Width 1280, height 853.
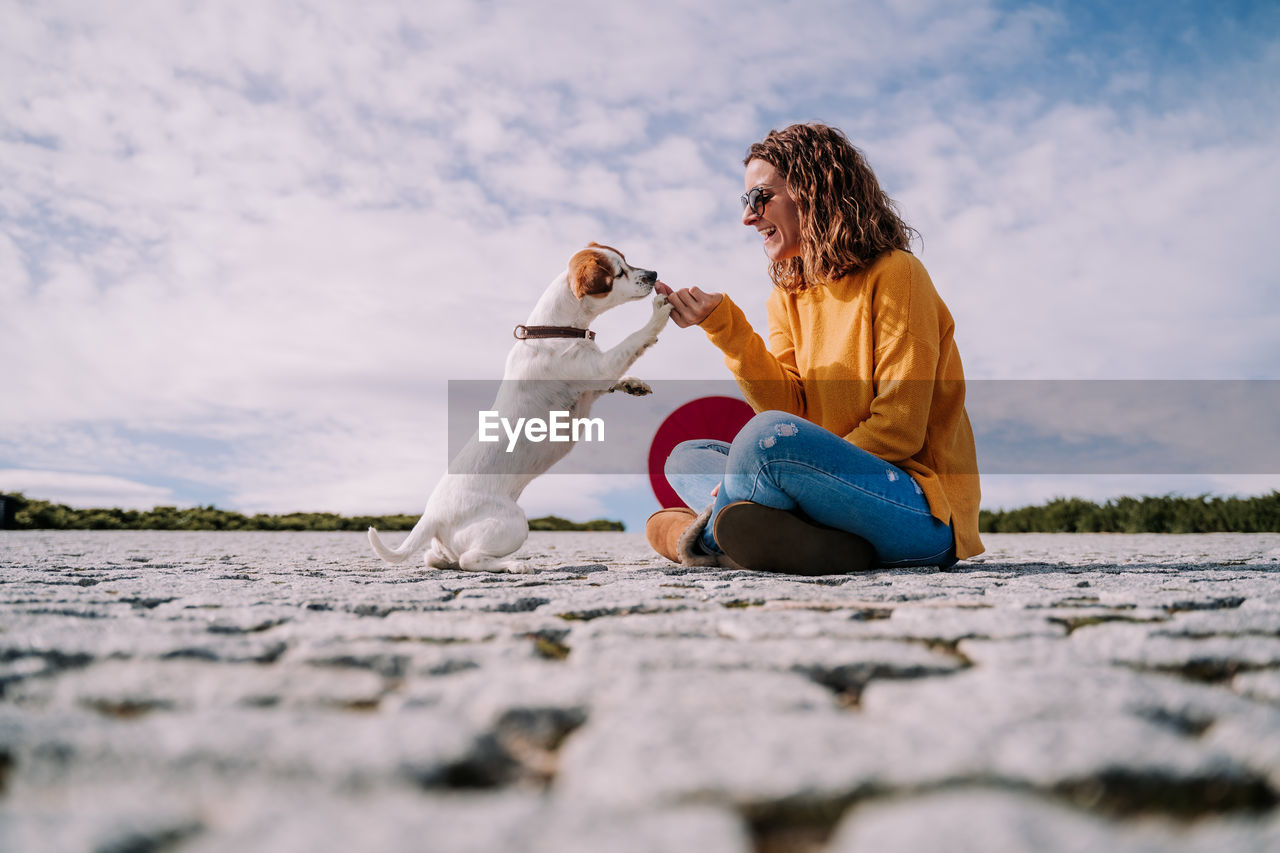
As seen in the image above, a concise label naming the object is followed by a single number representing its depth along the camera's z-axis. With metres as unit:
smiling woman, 3.37
